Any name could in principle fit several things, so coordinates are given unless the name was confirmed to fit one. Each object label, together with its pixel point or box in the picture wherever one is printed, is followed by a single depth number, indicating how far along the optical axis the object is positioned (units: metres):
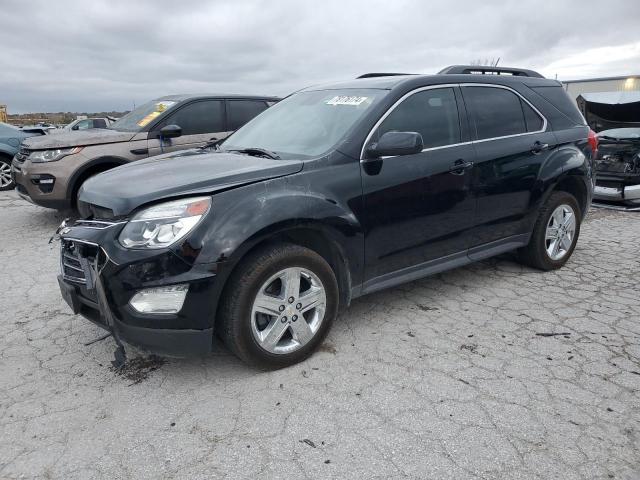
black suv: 2.60
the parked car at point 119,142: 6.20
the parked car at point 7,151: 9.98
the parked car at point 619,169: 7.54
